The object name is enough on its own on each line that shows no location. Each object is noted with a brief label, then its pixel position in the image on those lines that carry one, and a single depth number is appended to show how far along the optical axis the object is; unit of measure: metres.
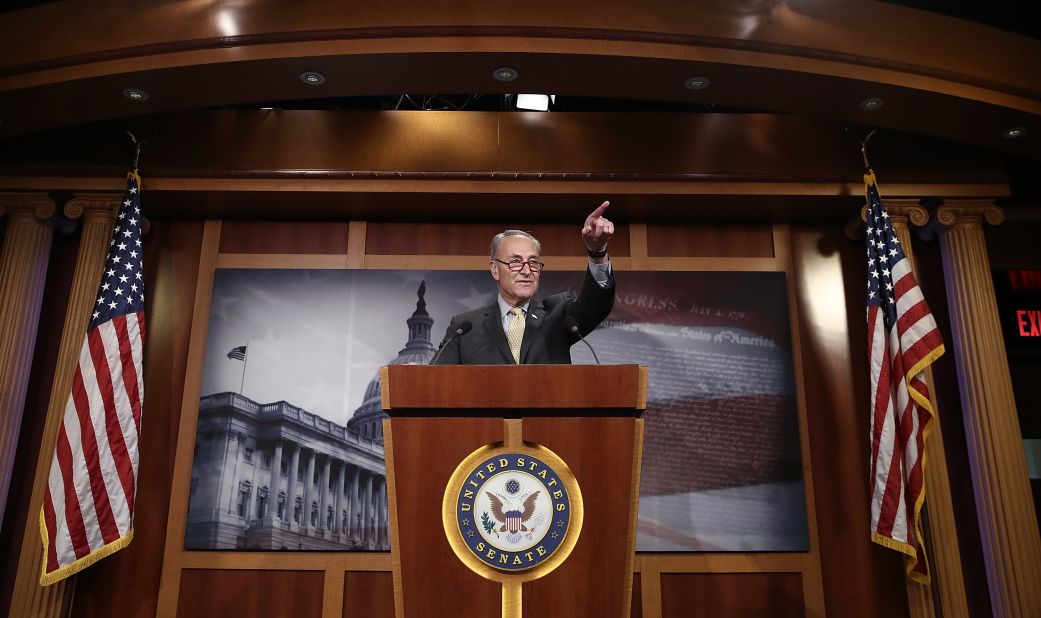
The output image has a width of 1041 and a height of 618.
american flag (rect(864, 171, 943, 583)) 3.86
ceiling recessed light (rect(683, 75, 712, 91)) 3.80
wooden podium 1.82
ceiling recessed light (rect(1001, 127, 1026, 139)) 4.06
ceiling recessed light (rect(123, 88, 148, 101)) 3.85
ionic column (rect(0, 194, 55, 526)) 4.06
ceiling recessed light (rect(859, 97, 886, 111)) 3.91
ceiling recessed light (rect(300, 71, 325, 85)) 3.77
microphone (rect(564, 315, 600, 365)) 2.26
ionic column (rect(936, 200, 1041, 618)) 3.90
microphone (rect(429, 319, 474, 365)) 2.27
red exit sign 4.76
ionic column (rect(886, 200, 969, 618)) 3.91
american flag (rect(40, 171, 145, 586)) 3.76
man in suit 2.44
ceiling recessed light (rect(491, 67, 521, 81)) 3.73
